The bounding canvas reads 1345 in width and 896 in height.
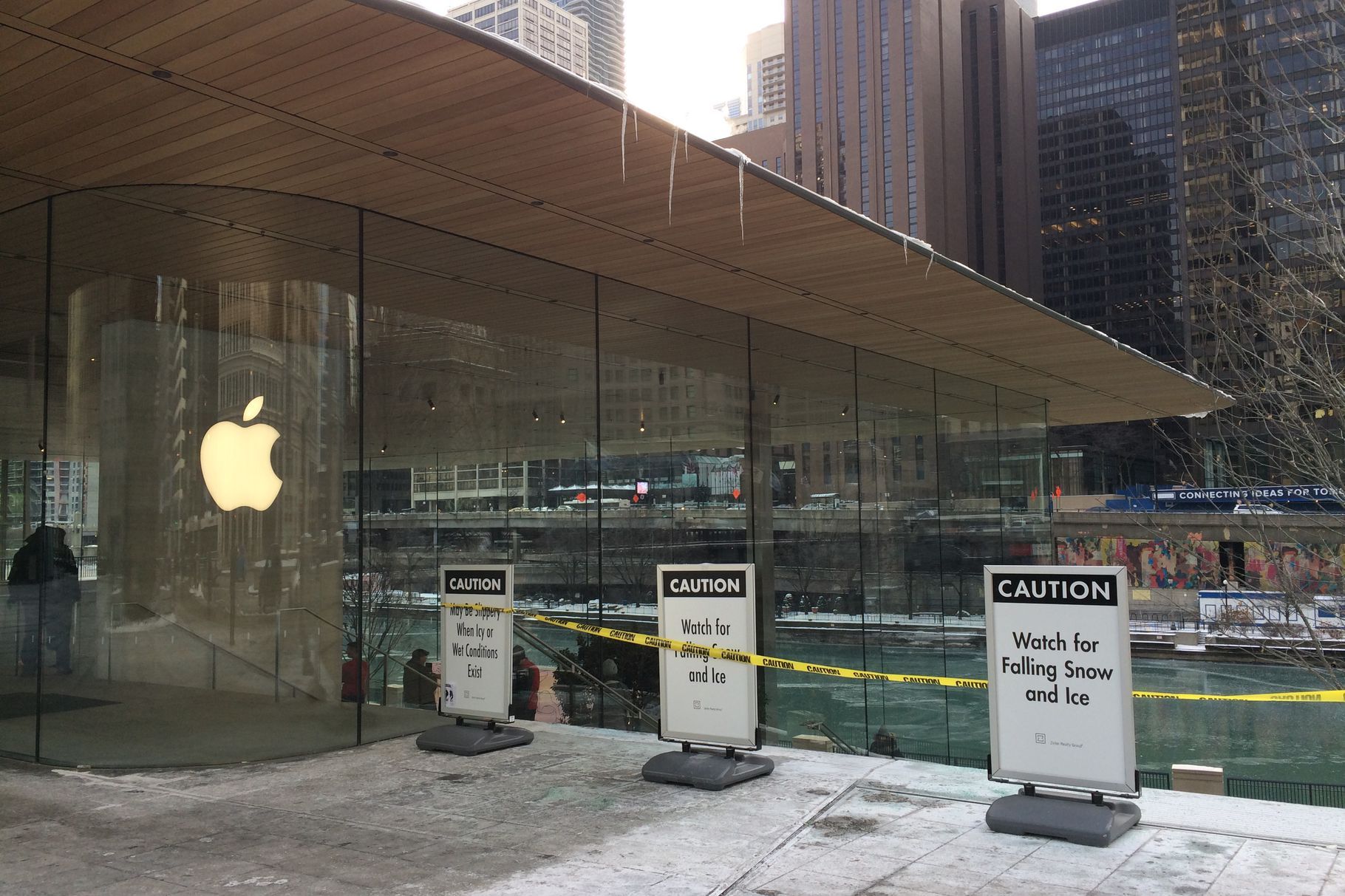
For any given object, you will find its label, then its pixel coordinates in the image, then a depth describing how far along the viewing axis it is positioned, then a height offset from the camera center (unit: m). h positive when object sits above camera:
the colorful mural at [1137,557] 53.03 -2.94
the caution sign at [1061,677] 6.06 -1.03
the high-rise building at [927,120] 129.75 +47.49
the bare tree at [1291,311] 10.05 +1.97
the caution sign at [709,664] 7.55 -1.13
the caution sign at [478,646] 8.65 -1.12
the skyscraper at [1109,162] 116.75 +40.12
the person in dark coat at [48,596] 8.88 -0.68
